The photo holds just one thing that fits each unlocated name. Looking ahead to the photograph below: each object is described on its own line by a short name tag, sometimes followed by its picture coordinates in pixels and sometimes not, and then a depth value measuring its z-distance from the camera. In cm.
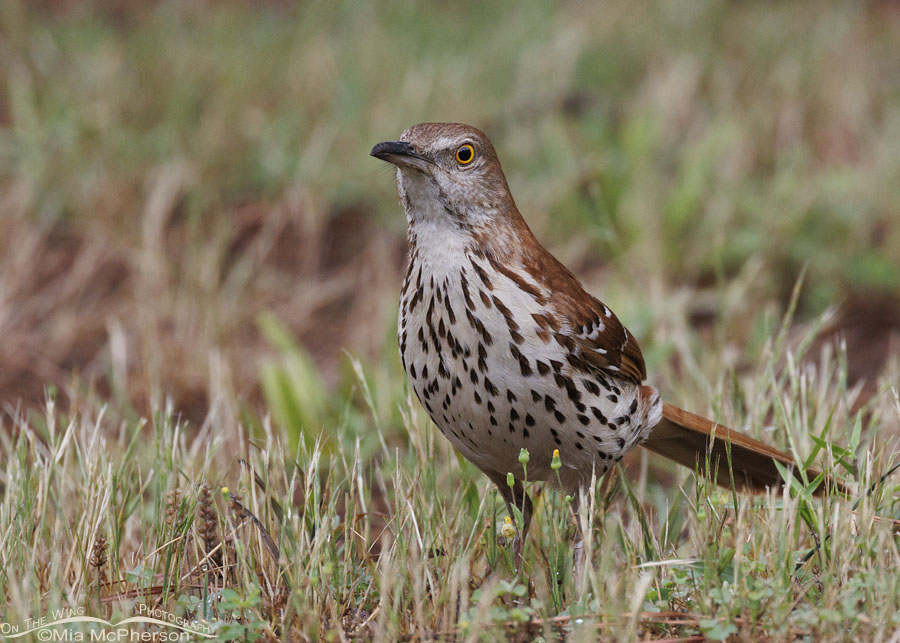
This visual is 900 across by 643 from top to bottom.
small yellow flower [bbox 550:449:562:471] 543
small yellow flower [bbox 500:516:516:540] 530
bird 578
